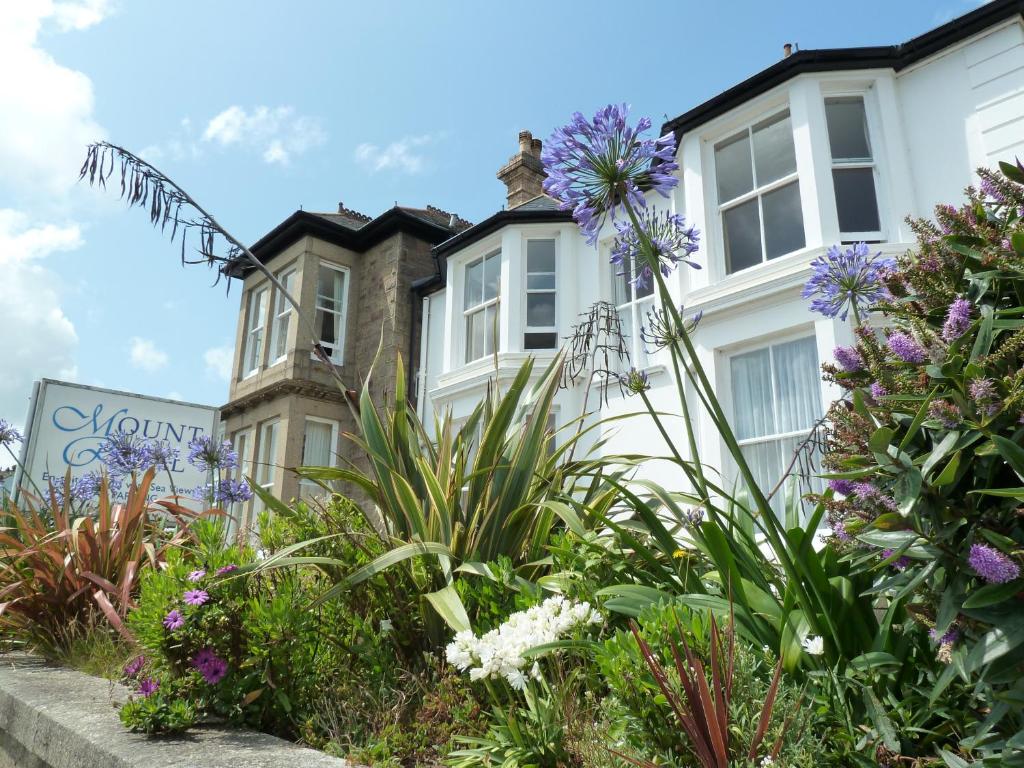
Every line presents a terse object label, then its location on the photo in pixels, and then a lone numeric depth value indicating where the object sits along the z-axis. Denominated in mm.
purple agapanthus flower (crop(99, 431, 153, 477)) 5266
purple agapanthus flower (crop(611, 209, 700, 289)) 2490
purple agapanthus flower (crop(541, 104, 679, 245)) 2152
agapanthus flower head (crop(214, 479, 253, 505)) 4922
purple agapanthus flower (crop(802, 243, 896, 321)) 2488
